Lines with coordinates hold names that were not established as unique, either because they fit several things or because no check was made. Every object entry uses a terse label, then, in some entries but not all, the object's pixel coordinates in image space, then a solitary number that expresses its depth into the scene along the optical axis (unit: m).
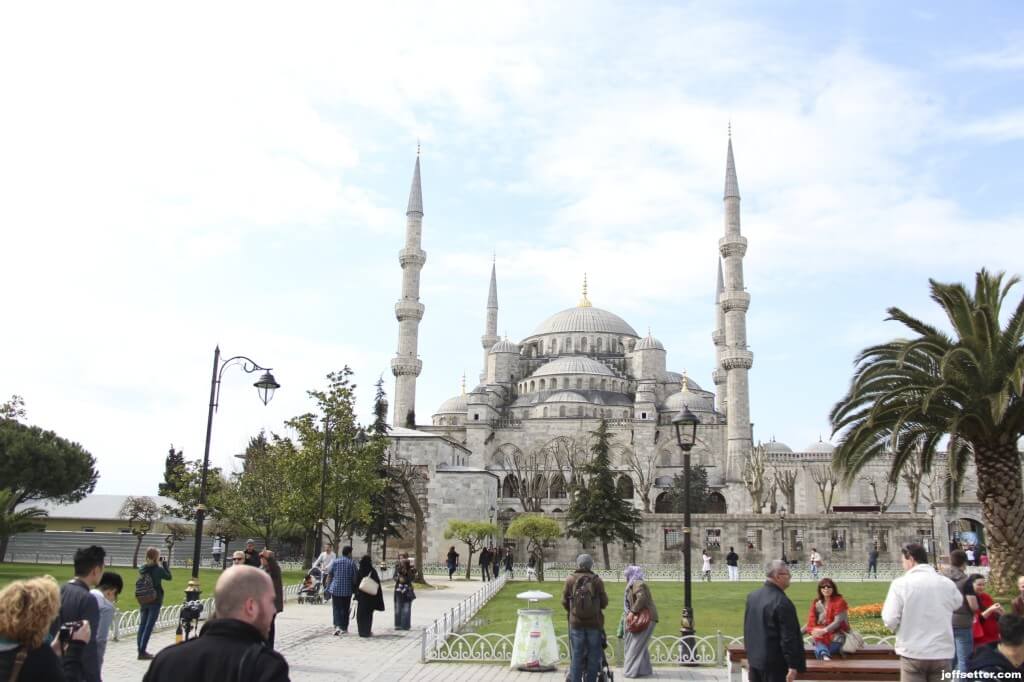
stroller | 17.78
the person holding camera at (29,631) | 3.54
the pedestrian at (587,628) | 7.82
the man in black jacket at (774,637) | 5.84
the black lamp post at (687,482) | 10.51
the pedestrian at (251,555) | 12.50
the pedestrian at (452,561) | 29.05
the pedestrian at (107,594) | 6.67
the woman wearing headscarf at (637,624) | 9.02
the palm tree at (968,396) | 13.15
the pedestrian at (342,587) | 12.27
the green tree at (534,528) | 30.58
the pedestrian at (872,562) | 28.33
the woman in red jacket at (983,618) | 7.25
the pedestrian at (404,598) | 13.59
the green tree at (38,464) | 32.97
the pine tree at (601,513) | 32.19
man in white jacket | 5.78
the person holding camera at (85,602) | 5.26
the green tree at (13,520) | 23.26
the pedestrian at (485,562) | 26.27
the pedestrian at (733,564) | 26.84
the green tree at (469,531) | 31.34
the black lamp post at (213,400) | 10.45
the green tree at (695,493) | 48.31
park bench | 7.46
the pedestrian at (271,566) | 10.35
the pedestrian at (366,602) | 12.39
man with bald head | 2.94
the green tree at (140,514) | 30.42
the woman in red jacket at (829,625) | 7.85
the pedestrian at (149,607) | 10.13
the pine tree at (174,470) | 29.70
